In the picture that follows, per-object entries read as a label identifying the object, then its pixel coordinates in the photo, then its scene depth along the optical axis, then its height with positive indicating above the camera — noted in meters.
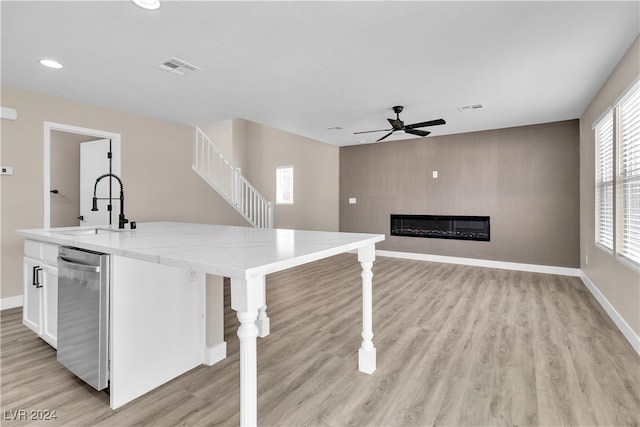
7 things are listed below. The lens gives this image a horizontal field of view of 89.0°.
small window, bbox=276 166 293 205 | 8.48 +0.67
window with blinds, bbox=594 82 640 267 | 2.71 +0.33
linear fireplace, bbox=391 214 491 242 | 5.87 -0.29
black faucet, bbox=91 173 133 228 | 2.63 -0.09
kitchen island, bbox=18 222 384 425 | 1.23 -0.38
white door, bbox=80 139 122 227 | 4.59 +0.41
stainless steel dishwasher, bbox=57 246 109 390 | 1.76 -0.60
